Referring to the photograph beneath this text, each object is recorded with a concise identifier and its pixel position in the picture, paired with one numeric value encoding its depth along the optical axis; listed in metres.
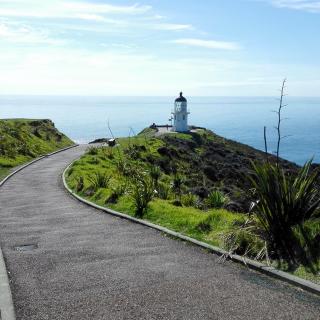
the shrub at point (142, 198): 14.93
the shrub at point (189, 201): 17.56
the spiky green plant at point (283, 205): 9.59
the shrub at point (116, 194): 17.83
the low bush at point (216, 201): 17.31
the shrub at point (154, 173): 24.85
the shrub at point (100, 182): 21.39
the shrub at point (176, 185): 23.31
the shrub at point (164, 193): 19.29
